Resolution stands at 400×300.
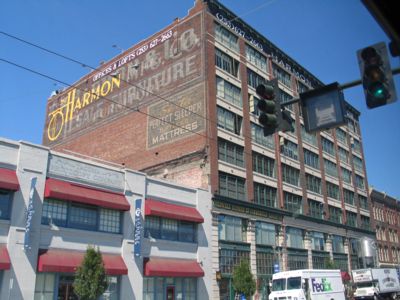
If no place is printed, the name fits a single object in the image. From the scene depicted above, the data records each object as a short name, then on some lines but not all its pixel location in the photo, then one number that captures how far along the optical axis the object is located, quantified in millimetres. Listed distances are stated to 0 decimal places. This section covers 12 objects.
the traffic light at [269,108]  9820
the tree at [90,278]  22594
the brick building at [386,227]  71438
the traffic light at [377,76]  7289
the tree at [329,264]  46719
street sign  8984
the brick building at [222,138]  38000
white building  22859
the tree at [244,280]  32794
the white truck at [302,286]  27625
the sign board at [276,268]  39250
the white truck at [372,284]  41125
